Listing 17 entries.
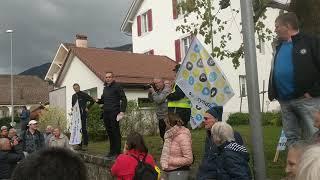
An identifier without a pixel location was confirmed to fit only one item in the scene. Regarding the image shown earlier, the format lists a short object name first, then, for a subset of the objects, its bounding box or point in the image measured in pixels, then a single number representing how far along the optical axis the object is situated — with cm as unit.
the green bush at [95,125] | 1450
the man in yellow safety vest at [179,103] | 651
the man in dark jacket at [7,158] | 715
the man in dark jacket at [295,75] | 391
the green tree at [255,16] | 658
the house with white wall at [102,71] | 1873
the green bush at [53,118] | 1863
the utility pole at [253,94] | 344
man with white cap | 877
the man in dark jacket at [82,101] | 907
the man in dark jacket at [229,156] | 404
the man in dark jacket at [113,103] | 744
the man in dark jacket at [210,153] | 437
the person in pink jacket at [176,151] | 510
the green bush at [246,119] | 1615
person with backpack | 458
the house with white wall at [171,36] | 2086
